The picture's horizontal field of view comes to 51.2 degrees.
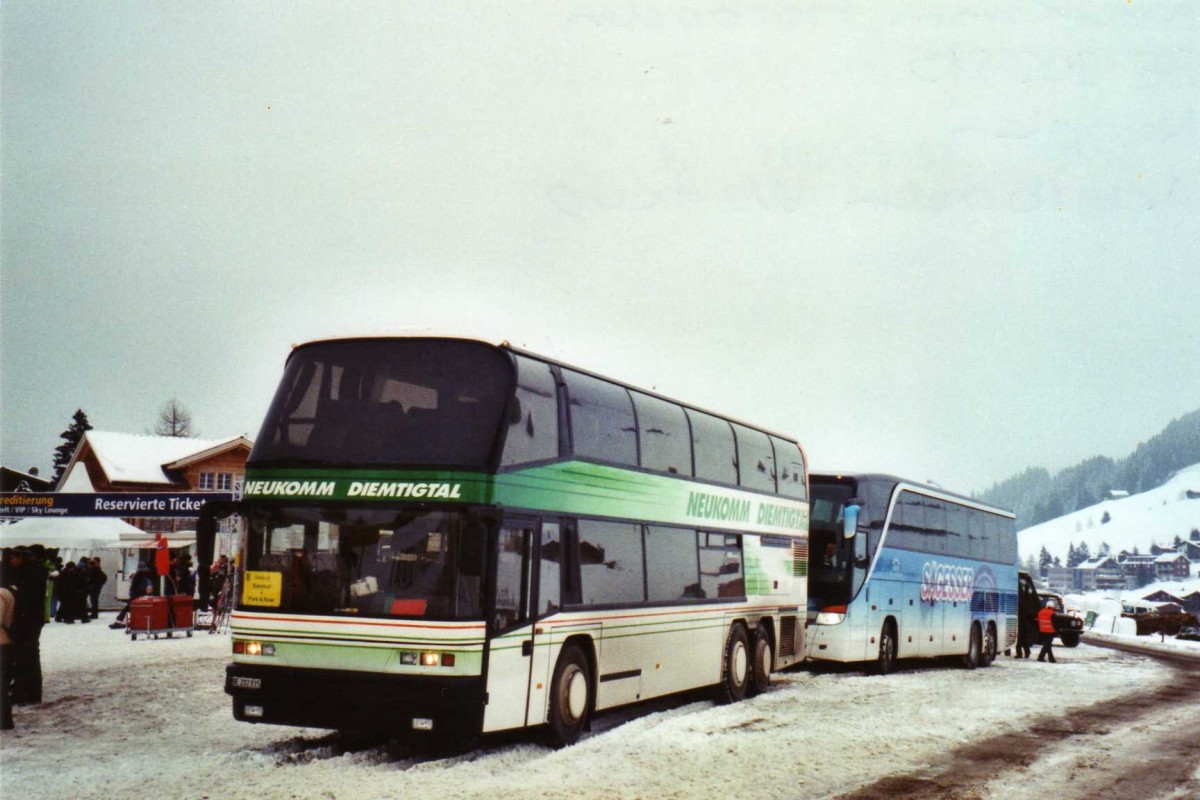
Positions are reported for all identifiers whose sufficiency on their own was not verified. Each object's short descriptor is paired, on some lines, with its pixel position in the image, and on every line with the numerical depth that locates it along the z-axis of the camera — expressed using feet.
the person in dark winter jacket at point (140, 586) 103.09
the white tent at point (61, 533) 107.86
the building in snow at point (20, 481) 191.11
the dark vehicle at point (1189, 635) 200.23
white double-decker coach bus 36.32
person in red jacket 100.68
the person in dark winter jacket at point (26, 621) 46.46
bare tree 306.76
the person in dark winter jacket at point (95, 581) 121.80
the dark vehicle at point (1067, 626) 126.52
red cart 88.07
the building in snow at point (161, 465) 198.18
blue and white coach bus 73.31
